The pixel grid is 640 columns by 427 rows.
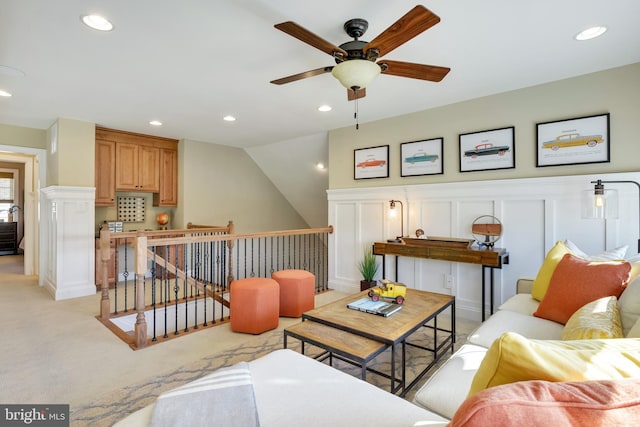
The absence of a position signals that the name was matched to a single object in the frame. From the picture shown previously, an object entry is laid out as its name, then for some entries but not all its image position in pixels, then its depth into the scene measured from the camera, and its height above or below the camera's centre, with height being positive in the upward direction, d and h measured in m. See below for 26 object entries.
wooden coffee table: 1.69 -0.70
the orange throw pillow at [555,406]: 0.49 -0.32
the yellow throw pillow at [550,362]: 0.61 -0.31
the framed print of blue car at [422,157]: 3.64 +0.67
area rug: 1.80 -1.17
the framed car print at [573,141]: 2.71 +0.66
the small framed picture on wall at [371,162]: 4.08 +0.68
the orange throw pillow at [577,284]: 1.67 -0.41
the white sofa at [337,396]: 0.96 -0.65
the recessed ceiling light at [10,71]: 2.59 +1.21
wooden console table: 2.93 -0.43
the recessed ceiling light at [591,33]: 2.08 +1.24
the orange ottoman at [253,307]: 2.88 -0.90
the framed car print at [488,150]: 3.17 +0.67
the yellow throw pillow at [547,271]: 2.17 -0.42
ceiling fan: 1.60 +0.98
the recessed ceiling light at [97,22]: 1.93 +1.22
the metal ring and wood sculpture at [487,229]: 3.16 -0.18
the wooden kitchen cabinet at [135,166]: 4.63 +0.75
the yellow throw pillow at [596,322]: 1.22 -0.47
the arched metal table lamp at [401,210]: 3.85 +0.02
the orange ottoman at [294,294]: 3.30 -0.88
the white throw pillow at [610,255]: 2.05 -0.30
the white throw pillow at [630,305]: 1.32 -0.42
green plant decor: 3.96 -0.71
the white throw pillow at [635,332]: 1.01 -0.40
